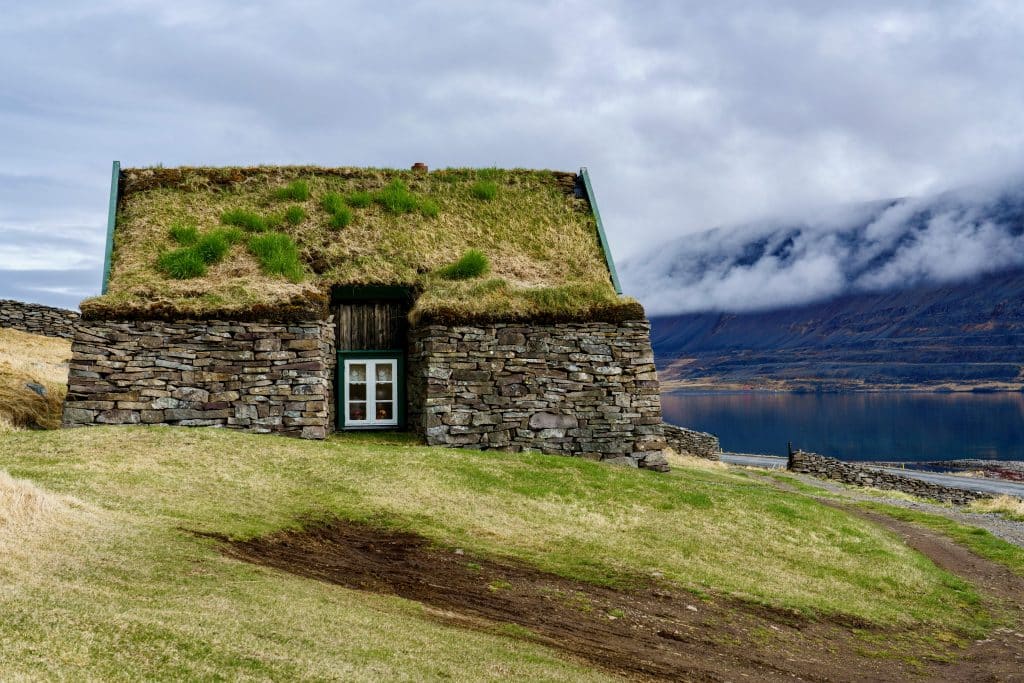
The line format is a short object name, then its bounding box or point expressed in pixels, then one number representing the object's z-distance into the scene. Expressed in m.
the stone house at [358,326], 22.48
